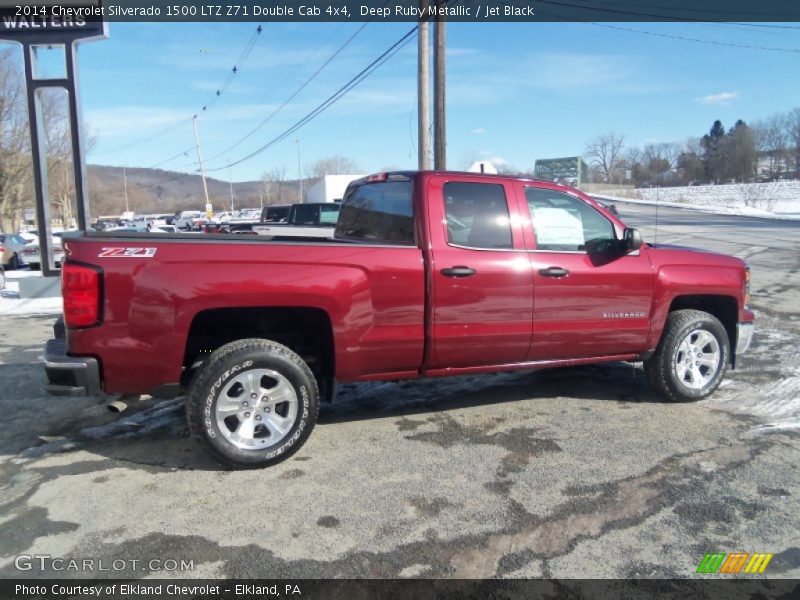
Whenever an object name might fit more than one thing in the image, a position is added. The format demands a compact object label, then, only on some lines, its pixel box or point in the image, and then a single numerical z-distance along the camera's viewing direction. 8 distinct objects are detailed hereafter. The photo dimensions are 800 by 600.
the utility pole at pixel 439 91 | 12.56
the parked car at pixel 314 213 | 17.72
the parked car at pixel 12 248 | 20.86
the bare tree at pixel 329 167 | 111.88
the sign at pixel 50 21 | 10.98
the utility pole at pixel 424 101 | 13.36
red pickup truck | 3.61
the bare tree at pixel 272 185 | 137.50
